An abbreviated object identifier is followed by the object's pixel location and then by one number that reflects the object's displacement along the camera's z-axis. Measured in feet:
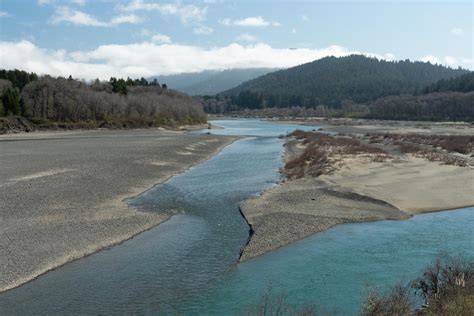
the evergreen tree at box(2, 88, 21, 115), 322.75
